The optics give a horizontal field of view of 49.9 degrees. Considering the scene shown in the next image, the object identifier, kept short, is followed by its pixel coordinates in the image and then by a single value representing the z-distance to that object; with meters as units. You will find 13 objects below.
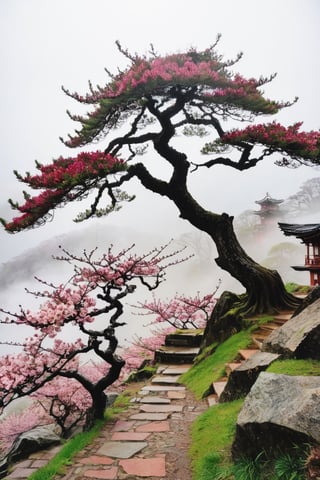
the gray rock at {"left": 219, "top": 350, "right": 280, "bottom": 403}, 4.60
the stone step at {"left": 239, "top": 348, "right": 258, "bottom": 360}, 6.82
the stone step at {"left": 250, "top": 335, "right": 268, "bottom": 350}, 7.27
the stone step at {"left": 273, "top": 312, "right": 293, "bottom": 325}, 8.46
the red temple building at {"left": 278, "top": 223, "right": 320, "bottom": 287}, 14.13
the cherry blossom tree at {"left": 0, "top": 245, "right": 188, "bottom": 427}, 6.23
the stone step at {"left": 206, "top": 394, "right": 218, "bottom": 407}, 5.94
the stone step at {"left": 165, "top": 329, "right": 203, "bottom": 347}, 11.36
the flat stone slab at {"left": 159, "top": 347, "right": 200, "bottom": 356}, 10.39
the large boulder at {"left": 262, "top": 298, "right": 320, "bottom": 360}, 4.04
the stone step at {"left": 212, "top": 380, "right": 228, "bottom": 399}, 6.08
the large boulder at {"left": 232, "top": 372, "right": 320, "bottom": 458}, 2.61
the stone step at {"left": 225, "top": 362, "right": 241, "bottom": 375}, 6.60
